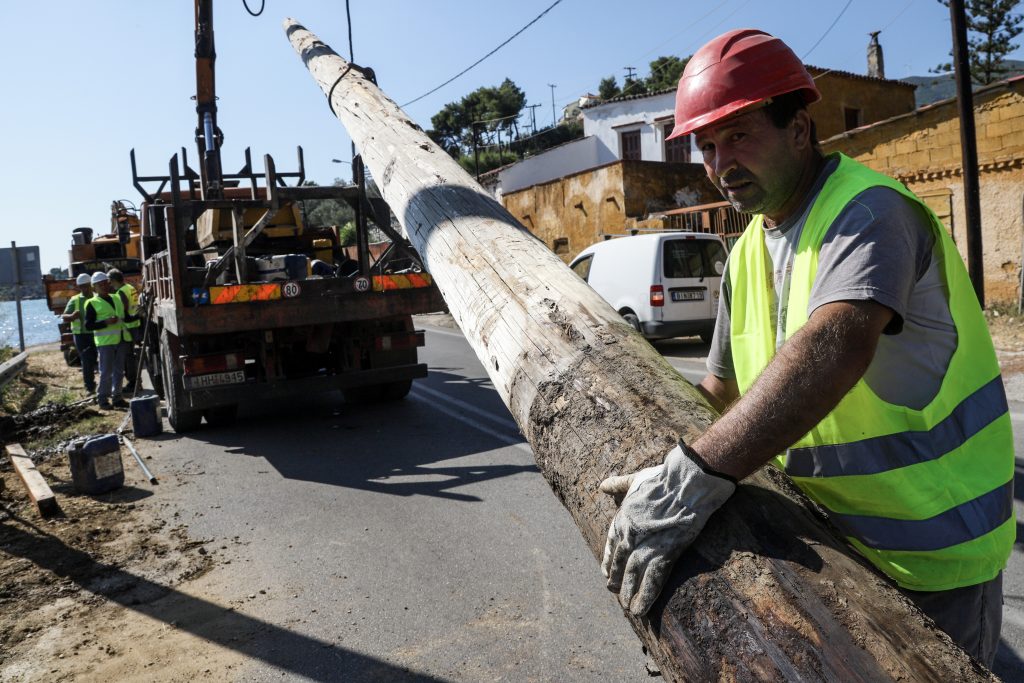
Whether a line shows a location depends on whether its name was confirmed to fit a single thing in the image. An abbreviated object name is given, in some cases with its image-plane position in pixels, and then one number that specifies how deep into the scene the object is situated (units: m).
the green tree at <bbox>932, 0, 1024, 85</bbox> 33.85
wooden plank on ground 5.50
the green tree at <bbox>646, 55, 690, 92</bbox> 51.48
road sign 15.33
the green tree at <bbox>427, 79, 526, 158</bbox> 54.34
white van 12.25
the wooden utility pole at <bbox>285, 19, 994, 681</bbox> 1.19
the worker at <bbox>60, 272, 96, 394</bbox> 11.92
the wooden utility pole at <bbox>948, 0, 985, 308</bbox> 10.50
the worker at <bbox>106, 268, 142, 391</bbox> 10.89
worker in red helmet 1.29
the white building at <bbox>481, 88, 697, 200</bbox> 33.66
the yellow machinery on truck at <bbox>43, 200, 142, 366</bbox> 14.12
